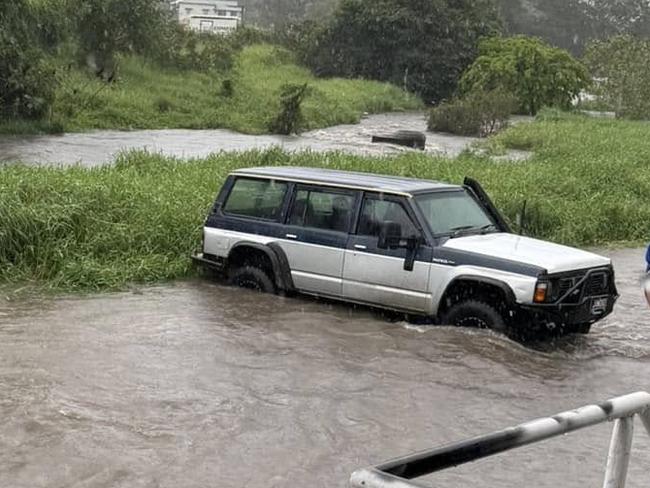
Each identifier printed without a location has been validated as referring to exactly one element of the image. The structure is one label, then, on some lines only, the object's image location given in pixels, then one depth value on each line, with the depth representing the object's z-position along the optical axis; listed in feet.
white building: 375.86
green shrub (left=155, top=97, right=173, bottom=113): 129.70
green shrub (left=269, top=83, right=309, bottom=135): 122.21
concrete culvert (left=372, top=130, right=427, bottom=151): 105.91
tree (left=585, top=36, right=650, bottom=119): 165.68
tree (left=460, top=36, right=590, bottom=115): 165.78
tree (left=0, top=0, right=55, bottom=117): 99.96
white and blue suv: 29.86
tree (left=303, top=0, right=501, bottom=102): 191.42
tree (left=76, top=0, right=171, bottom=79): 129.39
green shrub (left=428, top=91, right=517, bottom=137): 133.28
